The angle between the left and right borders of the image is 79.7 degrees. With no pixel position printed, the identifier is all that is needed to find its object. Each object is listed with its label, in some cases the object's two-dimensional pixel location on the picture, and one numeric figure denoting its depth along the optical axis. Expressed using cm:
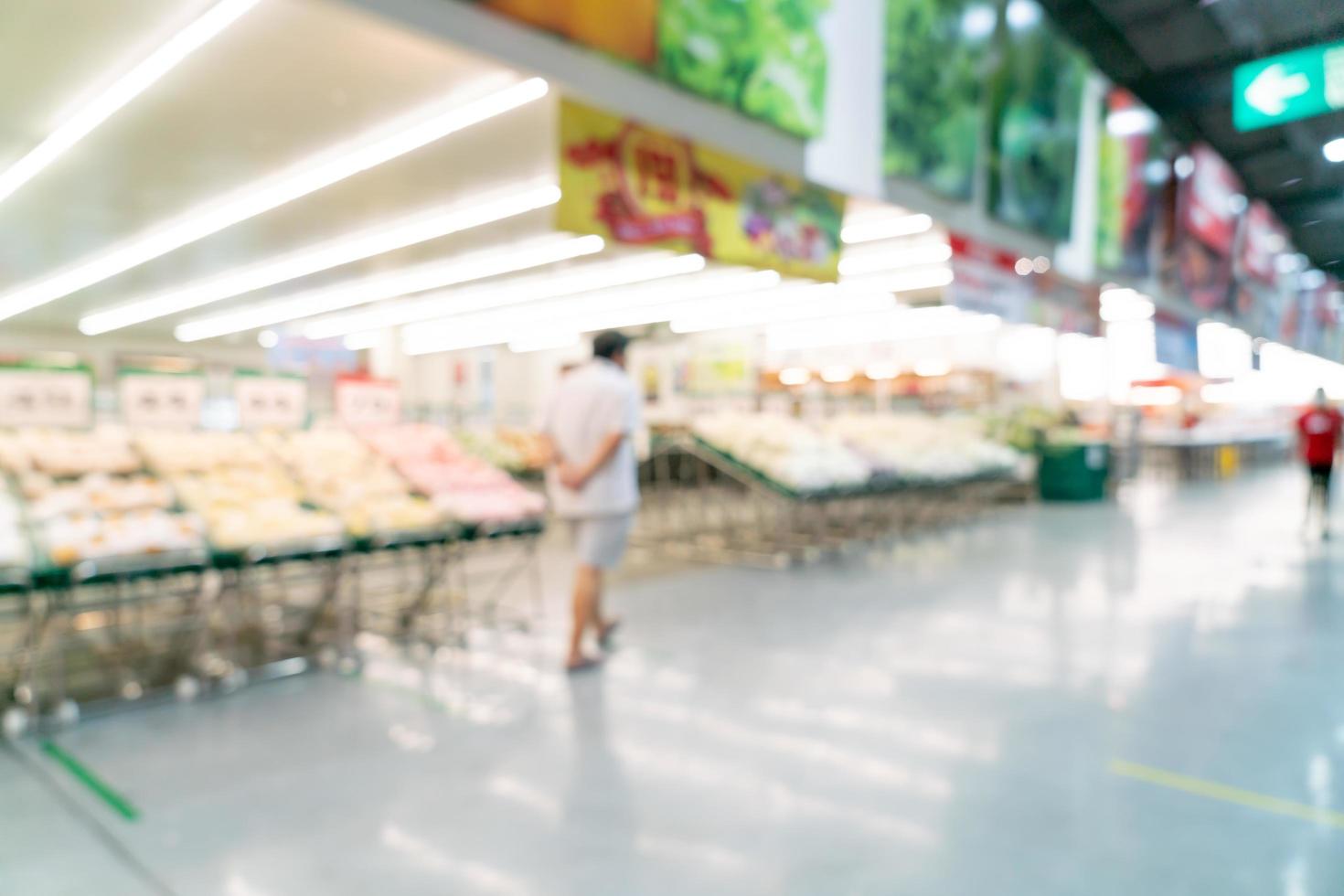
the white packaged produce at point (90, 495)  361
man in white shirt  399
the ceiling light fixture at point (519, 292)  1086
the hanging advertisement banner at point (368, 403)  525
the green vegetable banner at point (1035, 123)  826
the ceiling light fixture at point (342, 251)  873
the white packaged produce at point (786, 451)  723
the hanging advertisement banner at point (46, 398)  398
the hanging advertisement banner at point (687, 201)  447
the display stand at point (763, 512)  748
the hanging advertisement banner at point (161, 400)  431
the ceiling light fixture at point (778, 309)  1287
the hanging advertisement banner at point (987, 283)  766
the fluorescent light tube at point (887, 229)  884
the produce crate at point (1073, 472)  1225
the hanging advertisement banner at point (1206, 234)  1098
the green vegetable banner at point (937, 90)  694
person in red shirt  870
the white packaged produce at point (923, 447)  891
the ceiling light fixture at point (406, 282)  1033
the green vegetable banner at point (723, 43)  456
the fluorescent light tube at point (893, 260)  1025
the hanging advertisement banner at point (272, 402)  477
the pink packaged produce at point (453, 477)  462
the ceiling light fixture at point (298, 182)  618
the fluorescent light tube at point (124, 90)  498
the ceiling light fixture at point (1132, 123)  1029
